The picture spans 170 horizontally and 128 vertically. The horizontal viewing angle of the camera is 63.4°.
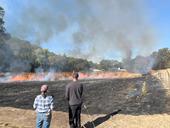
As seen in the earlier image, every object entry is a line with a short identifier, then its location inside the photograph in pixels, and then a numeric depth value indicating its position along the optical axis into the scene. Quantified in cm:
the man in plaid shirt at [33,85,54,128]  456
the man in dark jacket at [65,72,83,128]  518
